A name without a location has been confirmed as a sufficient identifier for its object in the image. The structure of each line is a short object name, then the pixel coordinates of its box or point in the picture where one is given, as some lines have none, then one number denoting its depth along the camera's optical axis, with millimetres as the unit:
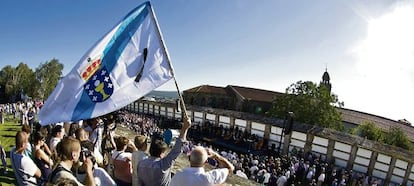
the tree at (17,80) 64125
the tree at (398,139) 38844
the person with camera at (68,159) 2598
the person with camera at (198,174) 2865
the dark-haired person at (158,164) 3492
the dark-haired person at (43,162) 4227
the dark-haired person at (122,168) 4156
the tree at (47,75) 66494
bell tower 68706
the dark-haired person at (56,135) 5222
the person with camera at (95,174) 3086
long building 54438
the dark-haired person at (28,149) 4214
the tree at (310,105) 36812
